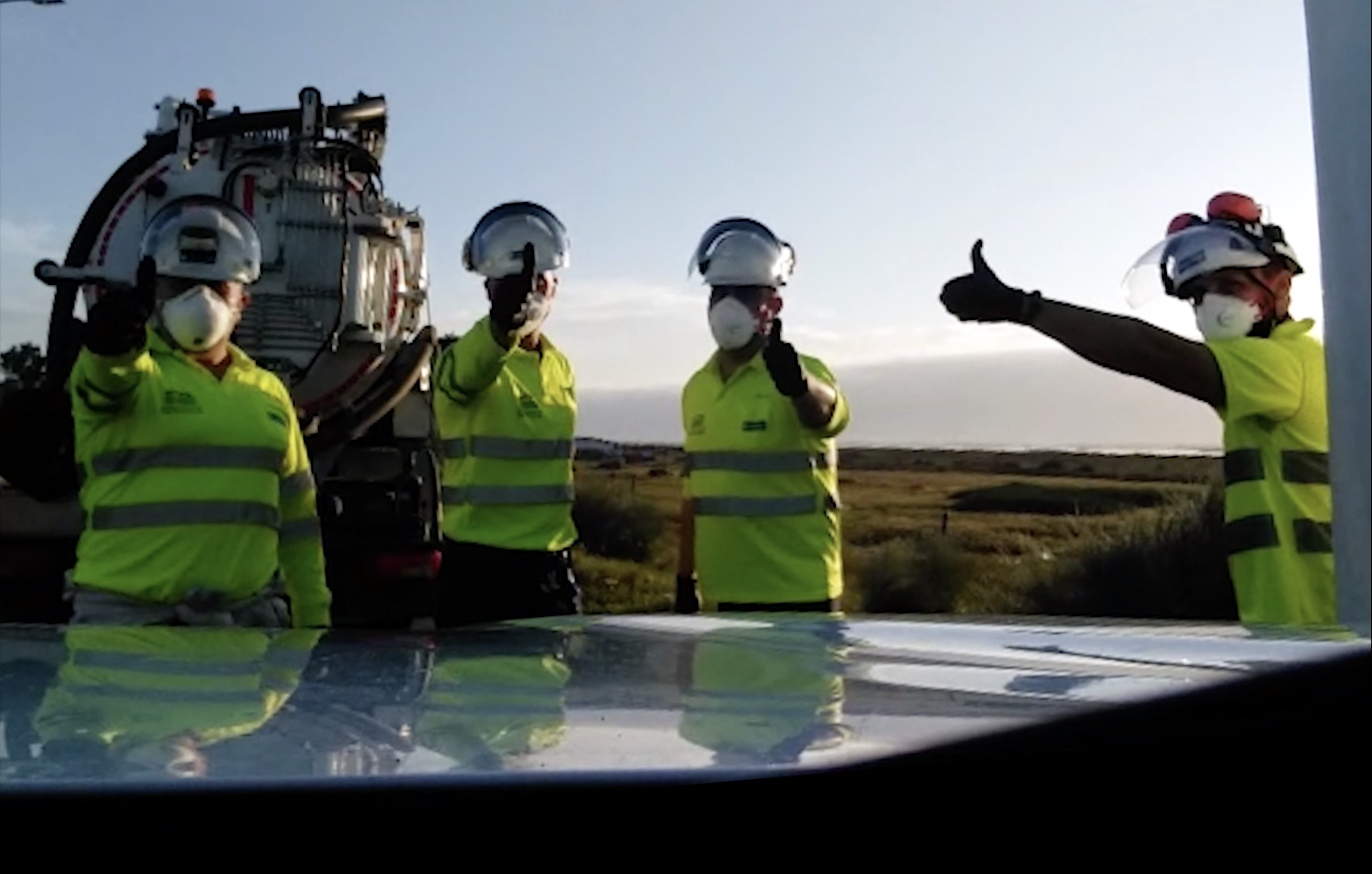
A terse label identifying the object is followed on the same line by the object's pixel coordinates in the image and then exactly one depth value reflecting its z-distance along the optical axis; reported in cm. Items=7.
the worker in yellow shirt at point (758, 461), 526
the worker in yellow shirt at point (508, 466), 553
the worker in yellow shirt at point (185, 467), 392
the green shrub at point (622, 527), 1902
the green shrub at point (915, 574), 1527
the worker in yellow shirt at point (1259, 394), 345
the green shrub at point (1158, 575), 1308
